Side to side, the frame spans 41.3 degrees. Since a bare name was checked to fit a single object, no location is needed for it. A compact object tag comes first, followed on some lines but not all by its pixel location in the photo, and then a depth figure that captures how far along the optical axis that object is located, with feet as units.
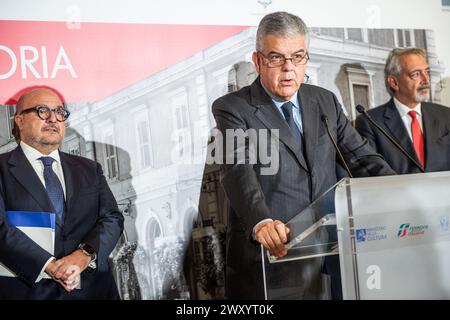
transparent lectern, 6.08
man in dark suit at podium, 9.65
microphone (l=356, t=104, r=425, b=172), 9.10
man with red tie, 11.94
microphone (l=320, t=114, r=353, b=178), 9.12
